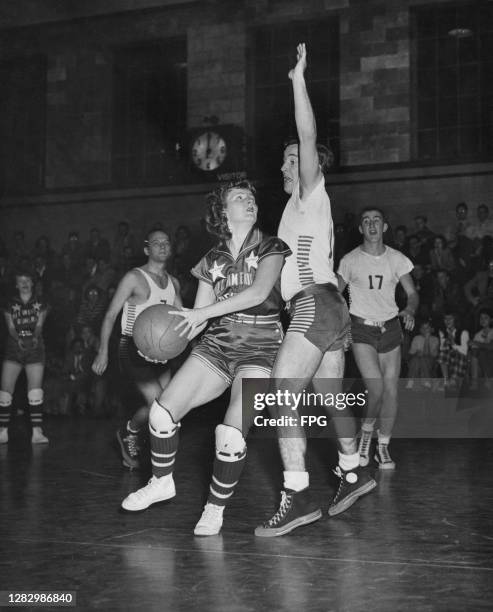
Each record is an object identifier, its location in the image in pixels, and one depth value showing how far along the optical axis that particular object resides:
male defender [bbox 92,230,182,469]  6.46
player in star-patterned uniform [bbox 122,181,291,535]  4.09
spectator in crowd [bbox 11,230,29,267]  16.61
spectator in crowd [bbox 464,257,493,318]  11.52
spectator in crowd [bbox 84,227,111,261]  15.07
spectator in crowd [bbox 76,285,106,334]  13.06
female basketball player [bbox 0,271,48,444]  8.55
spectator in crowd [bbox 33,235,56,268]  15.32
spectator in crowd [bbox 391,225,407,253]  12.80
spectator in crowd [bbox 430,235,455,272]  12.27
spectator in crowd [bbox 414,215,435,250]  12.53
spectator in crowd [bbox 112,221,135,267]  15.08
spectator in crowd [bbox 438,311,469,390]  11.20
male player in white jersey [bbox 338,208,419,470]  6.48
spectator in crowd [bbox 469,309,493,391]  10.62
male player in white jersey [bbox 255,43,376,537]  4.09
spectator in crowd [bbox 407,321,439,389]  11.29
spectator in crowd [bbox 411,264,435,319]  11.62
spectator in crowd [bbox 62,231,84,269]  15.10
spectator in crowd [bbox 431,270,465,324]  11.54
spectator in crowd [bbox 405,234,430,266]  12.43
